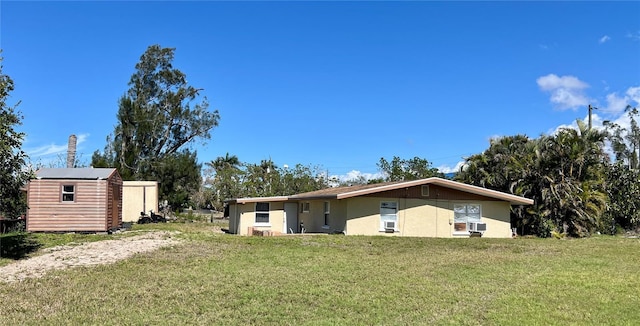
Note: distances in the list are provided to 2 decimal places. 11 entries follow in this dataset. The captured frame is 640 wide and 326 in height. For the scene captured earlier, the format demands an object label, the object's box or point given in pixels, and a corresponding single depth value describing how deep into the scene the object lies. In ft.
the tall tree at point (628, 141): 125.08
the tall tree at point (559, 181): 79.36
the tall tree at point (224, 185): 131.03
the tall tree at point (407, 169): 134.69
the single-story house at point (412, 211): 73.36
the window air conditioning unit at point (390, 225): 74.74
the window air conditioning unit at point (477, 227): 77.82
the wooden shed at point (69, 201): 68.90
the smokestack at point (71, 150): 99.02
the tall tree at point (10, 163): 40.93
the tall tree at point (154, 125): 124.36
